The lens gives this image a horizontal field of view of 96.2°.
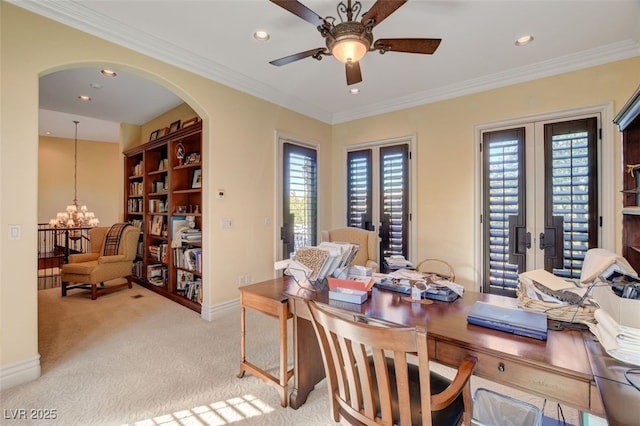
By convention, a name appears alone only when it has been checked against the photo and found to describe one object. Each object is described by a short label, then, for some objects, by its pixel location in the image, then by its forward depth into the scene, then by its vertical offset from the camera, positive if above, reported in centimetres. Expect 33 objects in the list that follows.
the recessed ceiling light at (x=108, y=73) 339 +168
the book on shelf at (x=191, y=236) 381 -31
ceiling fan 176 +121
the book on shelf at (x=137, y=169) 491 +76
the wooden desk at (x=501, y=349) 95 -51
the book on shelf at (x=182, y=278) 391 -91
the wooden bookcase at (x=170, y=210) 381 +4
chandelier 630 -14
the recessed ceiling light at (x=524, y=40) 273 +167
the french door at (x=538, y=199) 305 +15
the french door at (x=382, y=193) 428 +31
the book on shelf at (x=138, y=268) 486 -95
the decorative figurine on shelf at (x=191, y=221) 405 -12
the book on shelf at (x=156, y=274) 445 -96
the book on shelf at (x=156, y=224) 443 -19
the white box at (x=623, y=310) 98 -34
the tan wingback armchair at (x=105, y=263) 402 -74
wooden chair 94 -61
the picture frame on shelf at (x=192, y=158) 384 +74
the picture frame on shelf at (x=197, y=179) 393 +47
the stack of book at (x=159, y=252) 429 -61
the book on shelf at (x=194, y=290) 368 -102
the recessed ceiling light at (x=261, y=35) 268 +168
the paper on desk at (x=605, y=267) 133 -26
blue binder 115 -46
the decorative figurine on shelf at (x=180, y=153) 402 +83
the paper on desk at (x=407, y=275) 193 -44
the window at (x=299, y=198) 429 +24
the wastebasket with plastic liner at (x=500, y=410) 150 -107
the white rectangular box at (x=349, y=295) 160 -47
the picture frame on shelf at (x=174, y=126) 421 +129
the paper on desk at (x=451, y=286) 167 -44
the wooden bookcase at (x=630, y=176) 206 +28
